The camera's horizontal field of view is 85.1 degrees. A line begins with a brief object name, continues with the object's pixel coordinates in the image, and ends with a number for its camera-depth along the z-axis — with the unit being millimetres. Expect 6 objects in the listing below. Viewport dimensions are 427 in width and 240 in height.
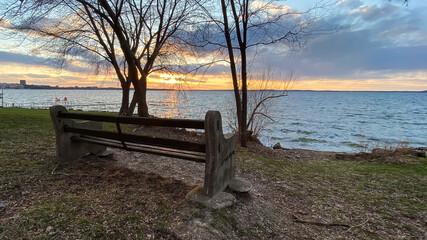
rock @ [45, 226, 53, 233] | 2410
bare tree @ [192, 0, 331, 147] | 8500
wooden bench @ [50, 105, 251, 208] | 3098
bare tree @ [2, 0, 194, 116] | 10836
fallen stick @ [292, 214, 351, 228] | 3641
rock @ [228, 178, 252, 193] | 3837
